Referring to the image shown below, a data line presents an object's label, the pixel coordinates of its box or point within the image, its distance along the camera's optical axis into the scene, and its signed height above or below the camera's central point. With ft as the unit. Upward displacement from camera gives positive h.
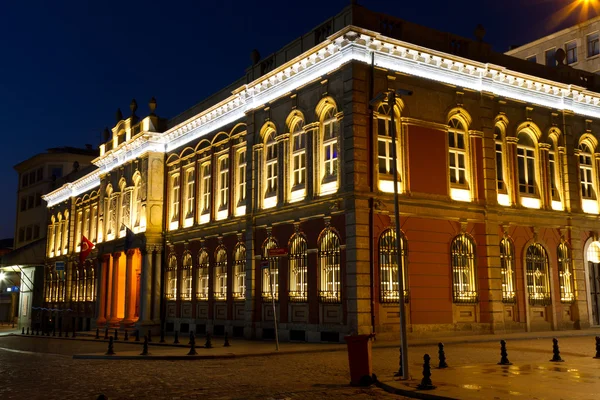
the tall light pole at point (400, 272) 45.86 +2.36
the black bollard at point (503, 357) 53.57 -4.58
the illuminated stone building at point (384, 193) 83.35 +16.85
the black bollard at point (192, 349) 70.51 -4.81
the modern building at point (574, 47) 163.63 +69.39
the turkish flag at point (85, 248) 142.66 +13.52
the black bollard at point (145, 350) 72.43 -5.00
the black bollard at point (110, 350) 74.42 -5.12
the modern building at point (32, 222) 200.23 +30.60
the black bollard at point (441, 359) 51.29 -4.50
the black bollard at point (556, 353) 55.47 -4.42
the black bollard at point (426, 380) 41.32 -4.98
